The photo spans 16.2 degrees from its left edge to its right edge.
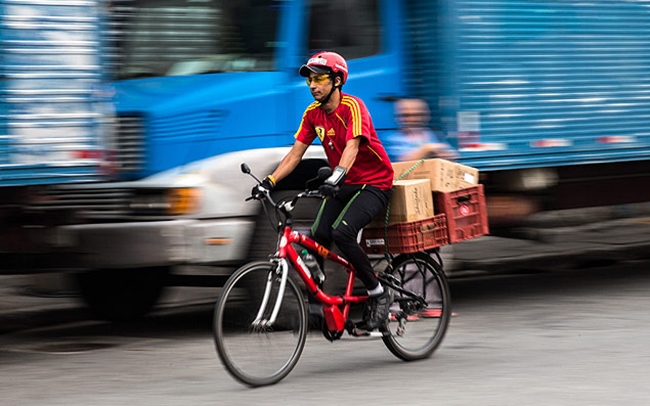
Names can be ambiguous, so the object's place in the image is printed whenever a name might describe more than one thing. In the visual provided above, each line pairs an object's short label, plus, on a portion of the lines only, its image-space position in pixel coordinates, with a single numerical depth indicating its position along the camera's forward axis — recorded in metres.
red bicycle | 11.69
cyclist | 12.43
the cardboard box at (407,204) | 13.29
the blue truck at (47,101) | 12.90
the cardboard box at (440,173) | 13.93
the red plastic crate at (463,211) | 13.94
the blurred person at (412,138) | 16.66
